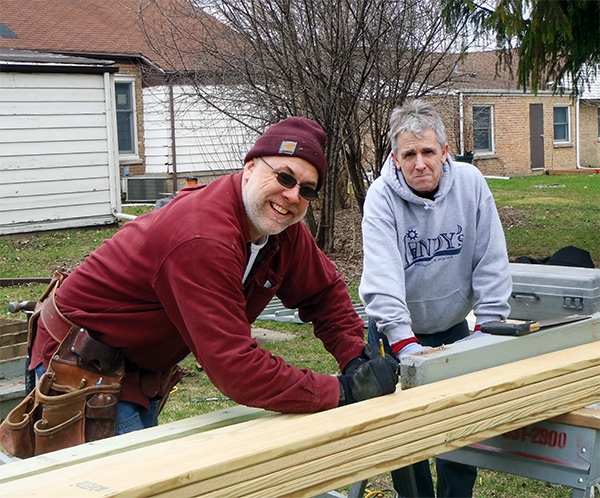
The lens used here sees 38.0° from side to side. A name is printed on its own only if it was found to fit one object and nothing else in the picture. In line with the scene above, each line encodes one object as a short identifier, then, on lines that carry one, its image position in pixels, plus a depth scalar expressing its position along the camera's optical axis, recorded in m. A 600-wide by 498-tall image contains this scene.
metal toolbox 4.15
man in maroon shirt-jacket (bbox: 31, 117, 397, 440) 2.55
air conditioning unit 21.67
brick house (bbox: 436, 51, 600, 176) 28.22
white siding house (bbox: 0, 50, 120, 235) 14.46
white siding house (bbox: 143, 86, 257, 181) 22.16
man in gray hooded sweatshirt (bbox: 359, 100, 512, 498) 3.60
